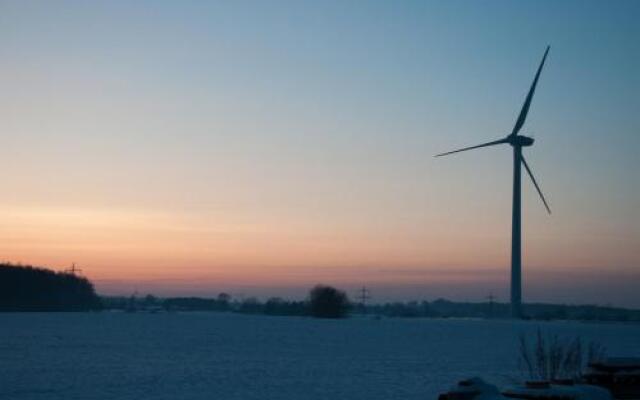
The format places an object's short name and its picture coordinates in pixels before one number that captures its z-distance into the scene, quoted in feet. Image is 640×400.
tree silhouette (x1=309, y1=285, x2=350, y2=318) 466.29
